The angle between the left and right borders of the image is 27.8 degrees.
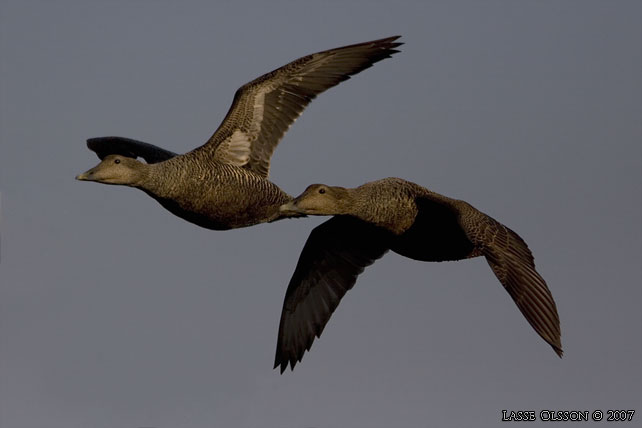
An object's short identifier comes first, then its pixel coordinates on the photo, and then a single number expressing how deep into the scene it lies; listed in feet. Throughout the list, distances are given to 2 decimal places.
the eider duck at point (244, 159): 56.59
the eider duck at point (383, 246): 49.34
